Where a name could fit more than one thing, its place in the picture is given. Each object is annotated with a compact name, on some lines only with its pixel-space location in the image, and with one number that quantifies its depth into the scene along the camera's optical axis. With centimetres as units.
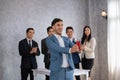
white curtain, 609
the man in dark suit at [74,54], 498
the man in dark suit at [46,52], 516
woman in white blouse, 527
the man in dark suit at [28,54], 504
